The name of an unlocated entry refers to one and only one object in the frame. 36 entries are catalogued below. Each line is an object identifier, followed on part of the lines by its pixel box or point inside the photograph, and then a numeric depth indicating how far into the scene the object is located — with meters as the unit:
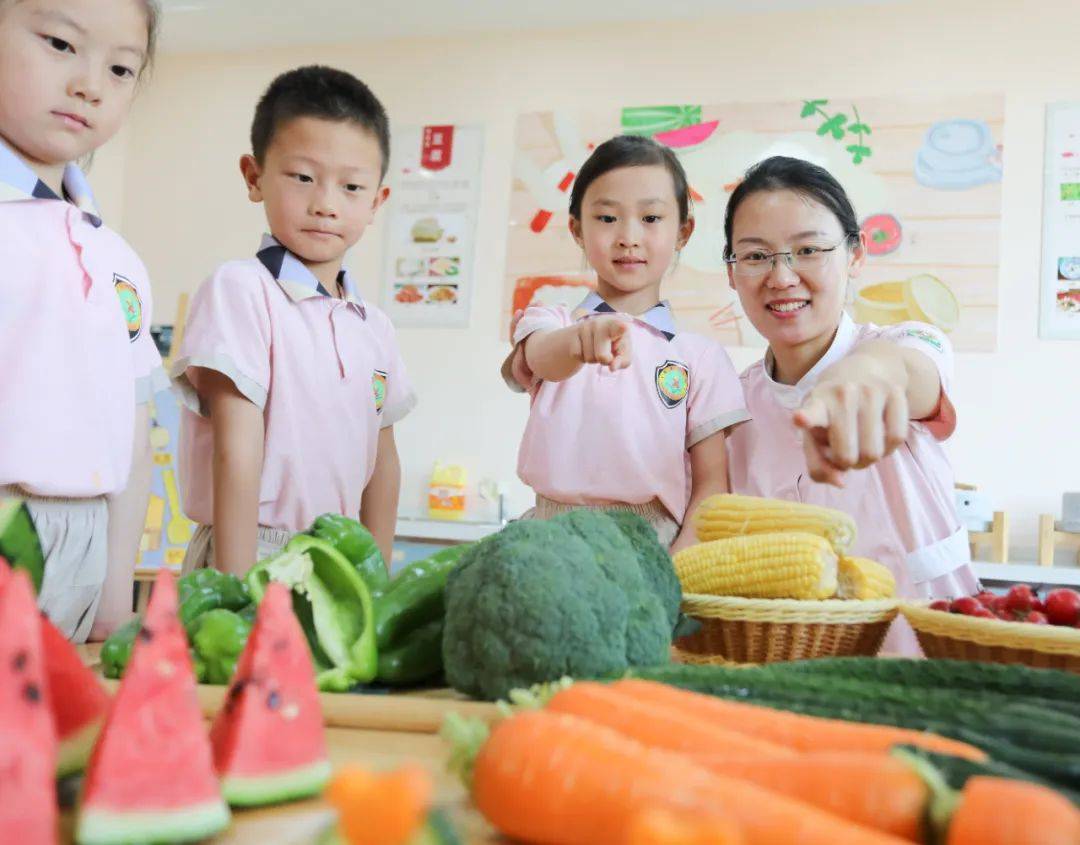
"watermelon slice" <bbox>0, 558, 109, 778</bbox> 0.53
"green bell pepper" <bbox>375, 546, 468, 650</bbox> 0.87
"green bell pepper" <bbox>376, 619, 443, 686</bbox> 0.84
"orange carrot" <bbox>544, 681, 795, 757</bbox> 0.51
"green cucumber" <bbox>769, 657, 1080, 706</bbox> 0.66
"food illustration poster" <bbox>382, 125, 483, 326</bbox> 4.21
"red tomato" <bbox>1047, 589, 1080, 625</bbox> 0.93
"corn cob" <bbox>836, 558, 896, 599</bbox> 1.03
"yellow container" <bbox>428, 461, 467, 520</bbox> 3.96
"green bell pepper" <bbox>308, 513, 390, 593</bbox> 0.91
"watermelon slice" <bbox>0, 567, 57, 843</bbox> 0.39
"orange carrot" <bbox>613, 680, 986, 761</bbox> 0.49
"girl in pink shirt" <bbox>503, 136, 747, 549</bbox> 1.59
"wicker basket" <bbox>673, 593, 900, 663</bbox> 0.91
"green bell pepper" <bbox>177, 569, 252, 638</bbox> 0.87
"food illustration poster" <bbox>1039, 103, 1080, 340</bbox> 3.45
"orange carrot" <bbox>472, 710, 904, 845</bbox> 0.40
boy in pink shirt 1.45
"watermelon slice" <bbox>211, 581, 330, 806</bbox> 0.50
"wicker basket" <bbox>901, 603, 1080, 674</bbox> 0.79
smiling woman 1.46
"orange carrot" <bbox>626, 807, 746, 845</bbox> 0.33
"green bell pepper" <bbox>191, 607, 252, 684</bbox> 0.78
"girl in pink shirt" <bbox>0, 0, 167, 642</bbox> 1.16
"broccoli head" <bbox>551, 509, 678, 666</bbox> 0.79
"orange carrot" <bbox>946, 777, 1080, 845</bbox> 0.38
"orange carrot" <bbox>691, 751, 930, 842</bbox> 0.43
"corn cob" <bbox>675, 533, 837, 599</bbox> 0.96
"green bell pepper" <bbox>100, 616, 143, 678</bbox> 0.81
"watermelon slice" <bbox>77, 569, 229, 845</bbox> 0.43
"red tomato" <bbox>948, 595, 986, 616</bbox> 0.91
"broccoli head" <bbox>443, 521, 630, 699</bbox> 0.73
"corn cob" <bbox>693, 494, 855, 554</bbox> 1.07
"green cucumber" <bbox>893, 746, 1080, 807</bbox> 0.44
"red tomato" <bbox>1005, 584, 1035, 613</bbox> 0.97
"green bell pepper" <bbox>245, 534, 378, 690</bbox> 0.81
